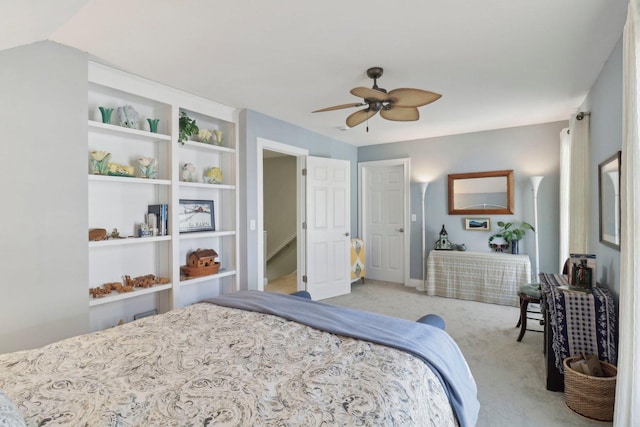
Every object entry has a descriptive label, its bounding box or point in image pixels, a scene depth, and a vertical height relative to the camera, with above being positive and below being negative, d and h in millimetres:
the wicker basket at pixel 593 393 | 1892 -1100
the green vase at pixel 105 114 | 2592 +807
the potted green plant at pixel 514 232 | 4262 -284
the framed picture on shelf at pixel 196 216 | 3250 -37
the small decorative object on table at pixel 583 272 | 2283 -446
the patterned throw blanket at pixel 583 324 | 2061 -753
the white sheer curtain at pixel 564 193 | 3765 +203
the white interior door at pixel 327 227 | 4395 -222
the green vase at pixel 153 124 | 2922 +808
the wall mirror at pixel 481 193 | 4453 +260
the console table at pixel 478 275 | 4090 -866
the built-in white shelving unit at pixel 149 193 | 2666 +184
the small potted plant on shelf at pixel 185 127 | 3111 +831
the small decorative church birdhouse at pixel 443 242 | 4773 -468
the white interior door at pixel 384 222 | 5399 -181
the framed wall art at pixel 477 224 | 4578 -190
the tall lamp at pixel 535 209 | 4117 +19
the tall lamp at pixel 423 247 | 5008 -566
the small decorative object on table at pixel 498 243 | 4457 -453
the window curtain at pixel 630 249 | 1496 -187
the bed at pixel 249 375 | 1015 -627
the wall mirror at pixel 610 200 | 2096 +74
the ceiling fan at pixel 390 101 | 2275 +838
